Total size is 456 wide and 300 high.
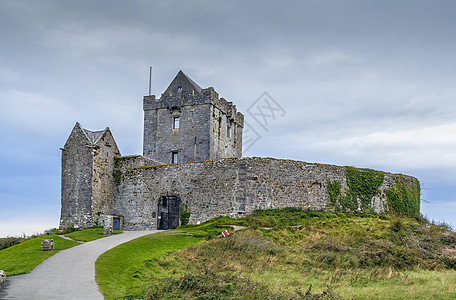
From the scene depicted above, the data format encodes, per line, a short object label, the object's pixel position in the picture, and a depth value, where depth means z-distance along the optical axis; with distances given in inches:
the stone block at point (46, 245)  870.8
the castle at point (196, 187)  1193.4
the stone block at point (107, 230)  1135.6
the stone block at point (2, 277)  584.1
